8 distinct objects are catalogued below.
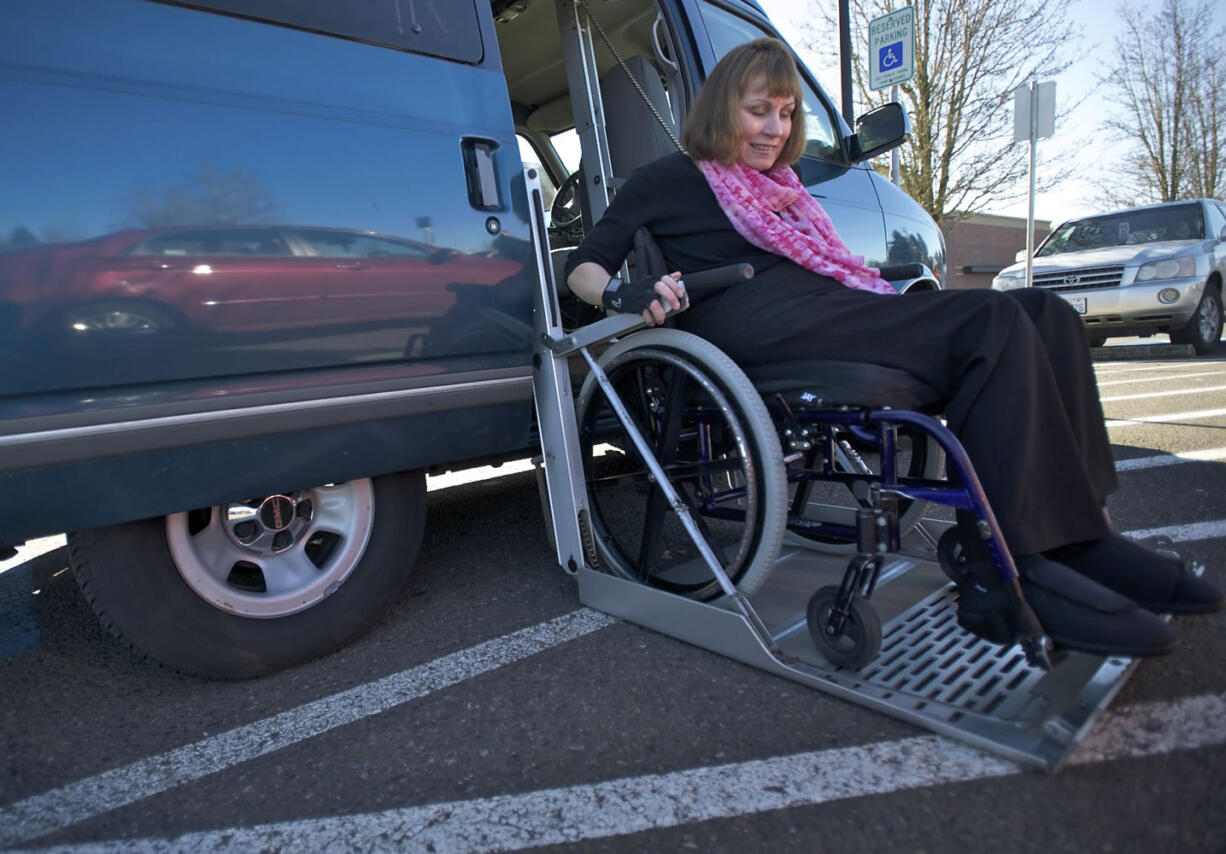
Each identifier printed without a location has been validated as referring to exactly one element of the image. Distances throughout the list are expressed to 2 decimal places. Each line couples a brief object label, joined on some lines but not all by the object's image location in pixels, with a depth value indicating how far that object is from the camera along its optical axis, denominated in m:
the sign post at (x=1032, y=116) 8.66
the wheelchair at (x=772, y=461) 1.62
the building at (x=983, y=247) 20.73
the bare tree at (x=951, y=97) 13.92
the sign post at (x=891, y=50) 7.89
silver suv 7.53
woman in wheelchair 1.47
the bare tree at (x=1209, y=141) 18.98
